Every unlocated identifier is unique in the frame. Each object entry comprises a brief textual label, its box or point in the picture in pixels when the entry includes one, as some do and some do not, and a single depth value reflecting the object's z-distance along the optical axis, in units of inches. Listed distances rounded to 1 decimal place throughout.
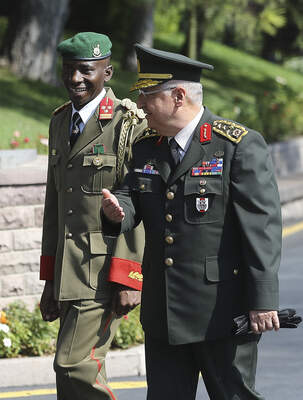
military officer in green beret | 394.9
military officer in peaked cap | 333.1
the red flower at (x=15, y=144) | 789.2
